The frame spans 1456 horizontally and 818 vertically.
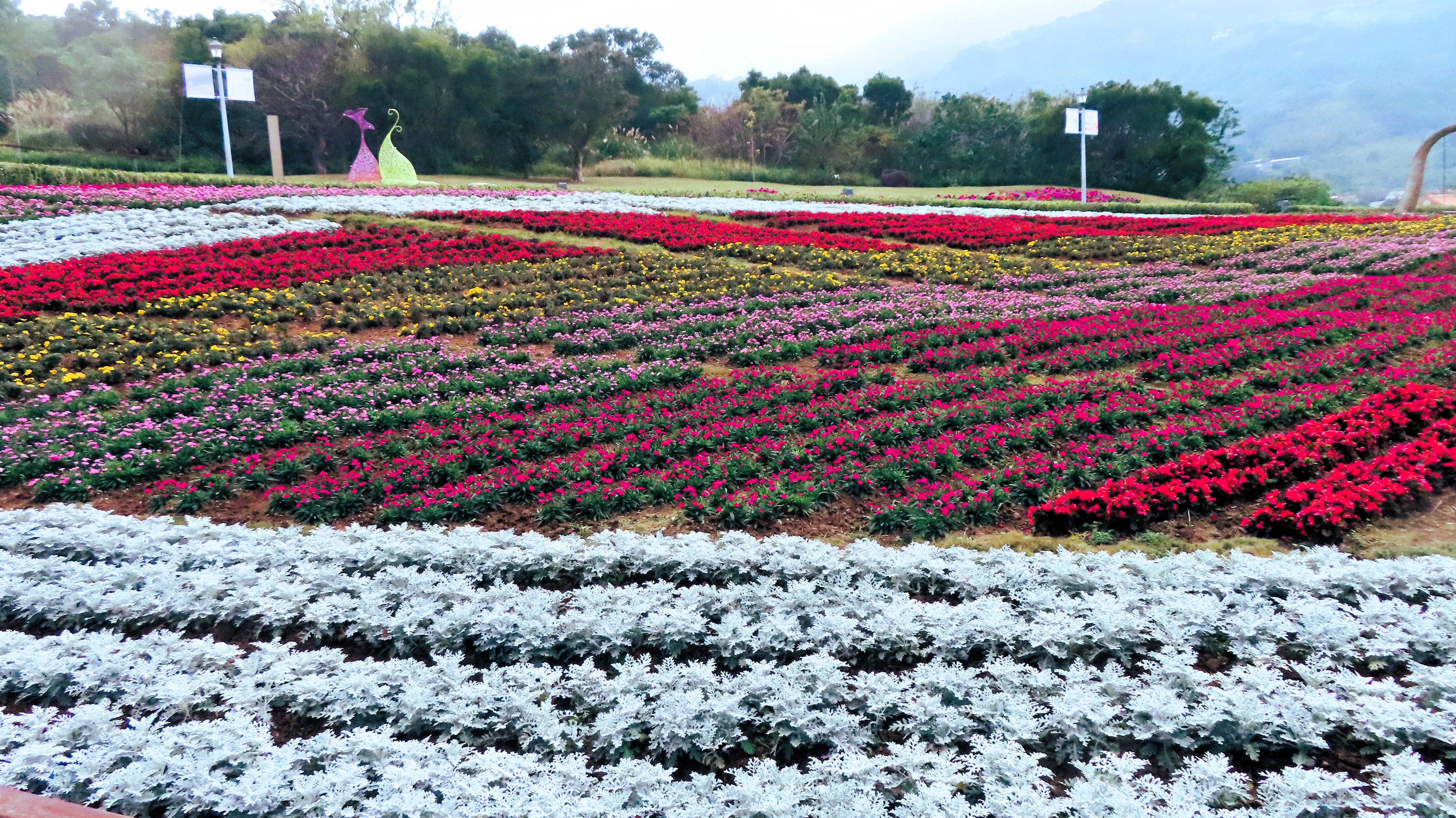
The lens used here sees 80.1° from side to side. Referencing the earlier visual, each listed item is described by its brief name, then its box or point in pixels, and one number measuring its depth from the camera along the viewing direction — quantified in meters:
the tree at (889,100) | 51.16
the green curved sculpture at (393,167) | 26.00
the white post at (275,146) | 26.00
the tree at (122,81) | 34.78
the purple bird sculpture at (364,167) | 26.58
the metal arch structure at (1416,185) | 22.69
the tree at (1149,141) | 40.28
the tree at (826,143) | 44.84
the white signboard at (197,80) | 24.17
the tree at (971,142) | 44.59
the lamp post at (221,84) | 24.16
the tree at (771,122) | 45.56
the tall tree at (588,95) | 36.97
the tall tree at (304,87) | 35.88
